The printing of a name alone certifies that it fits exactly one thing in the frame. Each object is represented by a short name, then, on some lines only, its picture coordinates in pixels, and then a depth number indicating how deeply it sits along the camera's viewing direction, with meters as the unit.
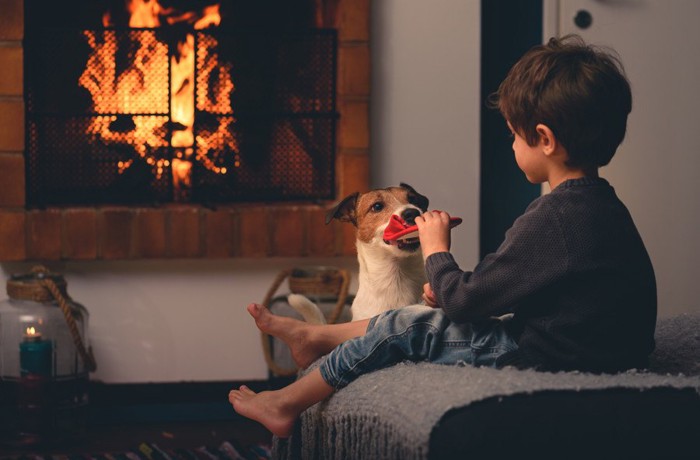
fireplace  3.25
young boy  1.82
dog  2.51
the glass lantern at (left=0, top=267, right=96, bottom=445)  2.99
